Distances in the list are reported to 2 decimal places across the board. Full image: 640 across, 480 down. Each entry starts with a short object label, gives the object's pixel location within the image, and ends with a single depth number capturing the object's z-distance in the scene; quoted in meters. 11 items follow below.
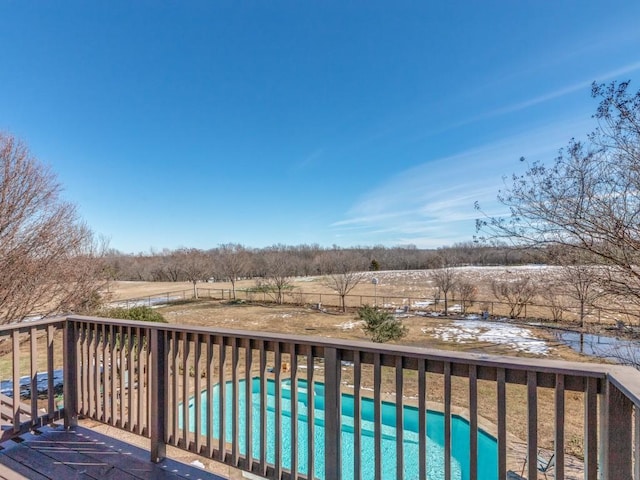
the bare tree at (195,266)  28.44
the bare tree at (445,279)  19.12
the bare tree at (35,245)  6.25
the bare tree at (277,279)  23.04
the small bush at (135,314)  6.96
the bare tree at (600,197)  4.56
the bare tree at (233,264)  29.16
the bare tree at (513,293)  15.83
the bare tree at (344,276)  20.94
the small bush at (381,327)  10.02
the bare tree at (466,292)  18.75
